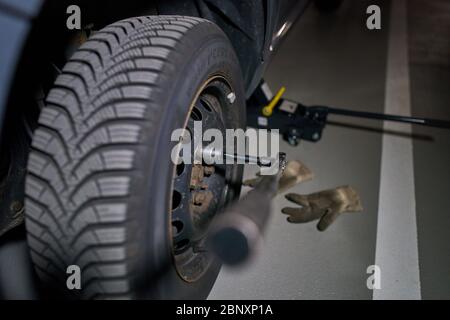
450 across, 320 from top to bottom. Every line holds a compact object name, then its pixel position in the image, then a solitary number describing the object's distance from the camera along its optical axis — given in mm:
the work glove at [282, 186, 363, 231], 1465
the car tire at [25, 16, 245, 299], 711
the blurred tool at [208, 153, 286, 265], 613
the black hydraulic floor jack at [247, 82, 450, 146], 1806
